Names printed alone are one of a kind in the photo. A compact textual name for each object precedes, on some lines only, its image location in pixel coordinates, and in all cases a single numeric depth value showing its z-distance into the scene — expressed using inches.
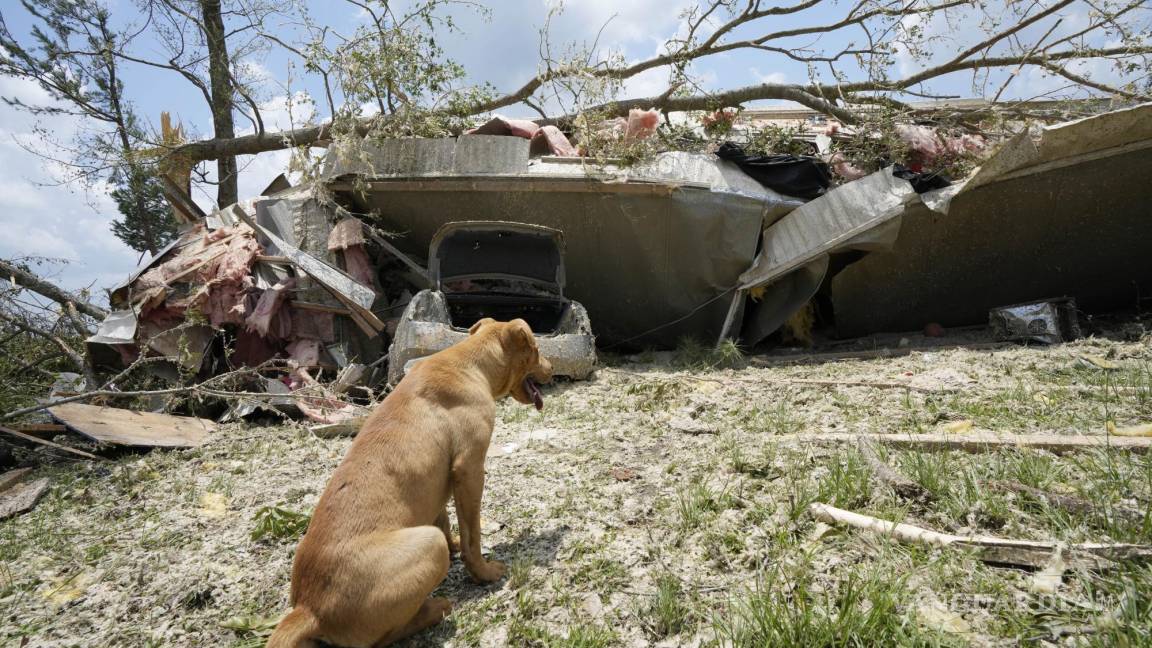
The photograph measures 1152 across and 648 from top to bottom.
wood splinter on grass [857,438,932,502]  110.9
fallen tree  341.7
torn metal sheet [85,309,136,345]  275.1
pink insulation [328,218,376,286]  323.3
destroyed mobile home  285.7
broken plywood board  205.3
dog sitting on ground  82.1
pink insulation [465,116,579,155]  340.2
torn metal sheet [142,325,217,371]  267.4
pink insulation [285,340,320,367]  283.6
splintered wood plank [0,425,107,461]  189.2
